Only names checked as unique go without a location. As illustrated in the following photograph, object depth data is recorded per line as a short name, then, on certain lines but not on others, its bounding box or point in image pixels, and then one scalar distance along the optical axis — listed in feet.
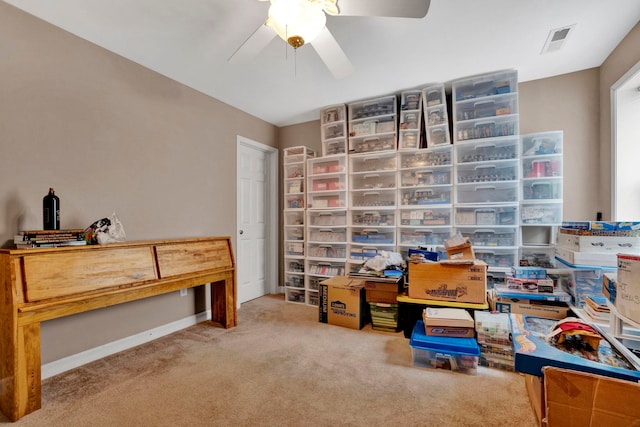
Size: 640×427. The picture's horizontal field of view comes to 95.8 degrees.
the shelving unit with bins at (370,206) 11.21
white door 12.80
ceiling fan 4.67
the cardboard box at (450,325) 7.14
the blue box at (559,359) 3.71
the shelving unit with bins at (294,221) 12.82
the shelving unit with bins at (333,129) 12.03
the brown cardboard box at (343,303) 9.62
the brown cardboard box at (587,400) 3.33
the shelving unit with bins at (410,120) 10.73
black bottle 6.47
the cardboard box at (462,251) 8.14
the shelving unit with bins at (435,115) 10.26
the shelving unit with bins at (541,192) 9.07
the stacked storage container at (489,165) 9.41
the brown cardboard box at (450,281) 7.95
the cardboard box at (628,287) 4.08
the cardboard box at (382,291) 9.17
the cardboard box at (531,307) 7.70
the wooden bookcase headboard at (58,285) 5.32
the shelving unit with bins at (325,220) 11.94
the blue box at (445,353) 6.75
